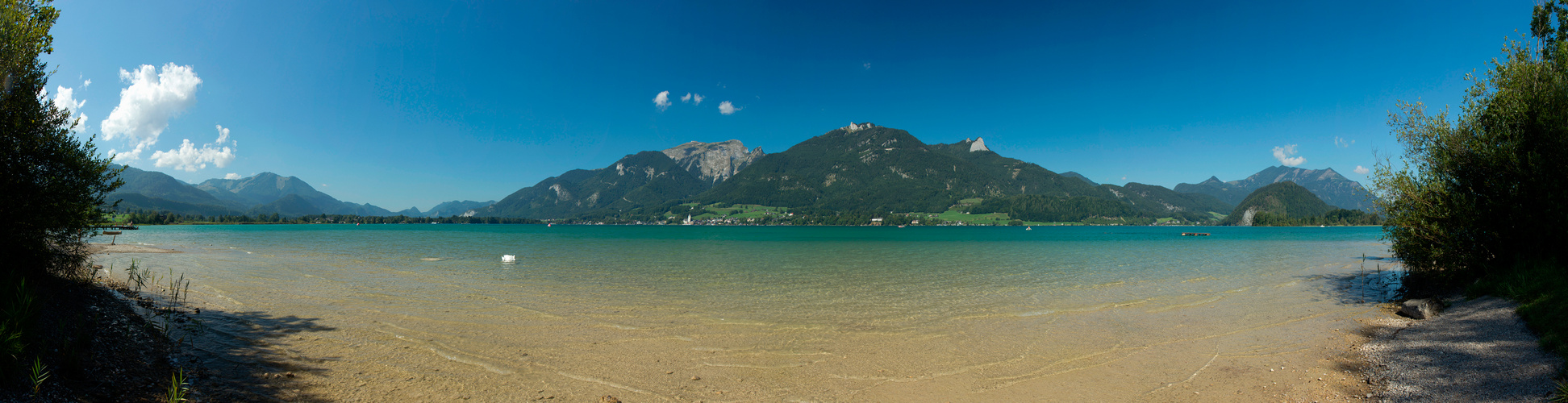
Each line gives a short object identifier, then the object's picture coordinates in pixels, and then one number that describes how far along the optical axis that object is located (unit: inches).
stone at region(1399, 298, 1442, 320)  469.7
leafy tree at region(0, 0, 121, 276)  335.0
